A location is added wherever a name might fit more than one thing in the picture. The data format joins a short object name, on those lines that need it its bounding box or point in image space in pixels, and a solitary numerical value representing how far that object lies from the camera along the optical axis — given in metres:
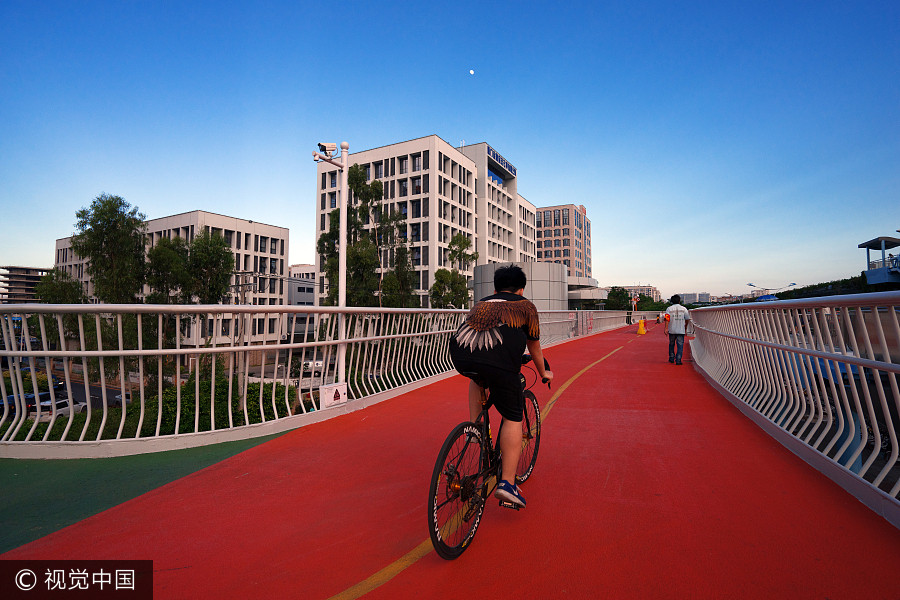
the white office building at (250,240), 60.59
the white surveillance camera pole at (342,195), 8.86
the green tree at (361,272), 29.59
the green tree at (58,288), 36.09
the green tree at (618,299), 98.13
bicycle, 2.54
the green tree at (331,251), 29.87
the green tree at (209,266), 33.44
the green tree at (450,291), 38.16
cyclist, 2.92
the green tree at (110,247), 32.41
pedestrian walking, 12.19
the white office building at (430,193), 53.97
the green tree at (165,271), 32.97
